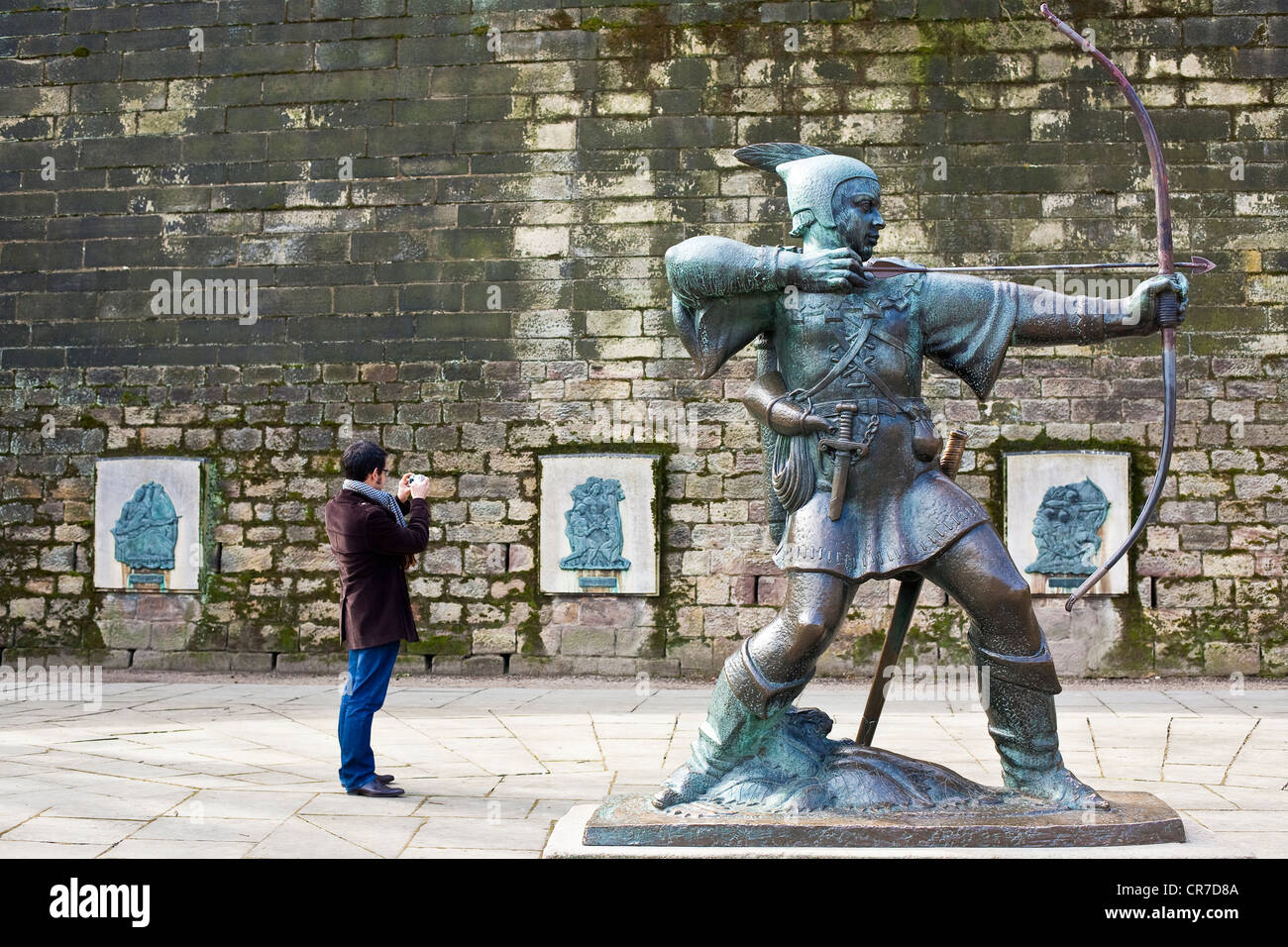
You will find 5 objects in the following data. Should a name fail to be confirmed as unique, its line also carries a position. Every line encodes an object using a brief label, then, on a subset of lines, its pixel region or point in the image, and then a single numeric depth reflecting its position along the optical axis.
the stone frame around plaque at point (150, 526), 8.37
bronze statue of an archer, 3.33
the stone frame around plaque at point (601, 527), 7.93
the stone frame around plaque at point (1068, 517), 7.64
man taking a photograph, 4.31
